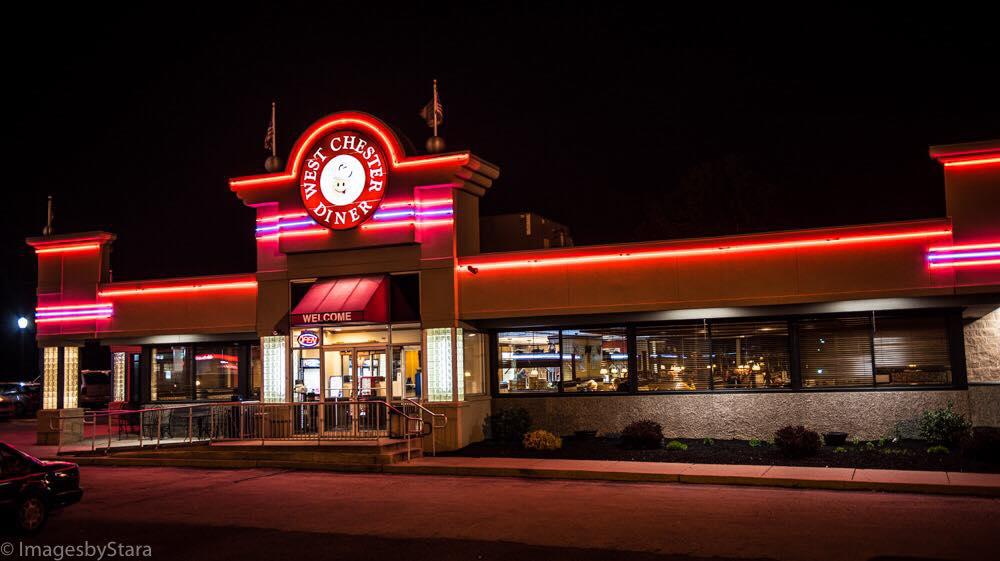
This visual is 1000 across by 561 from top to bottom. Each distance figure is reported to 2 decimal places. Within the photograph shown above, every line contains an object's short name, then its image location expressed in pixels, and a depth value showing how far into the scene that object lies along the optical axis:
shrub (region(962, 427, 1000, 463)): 16.27
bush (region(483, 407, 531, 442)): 22.50
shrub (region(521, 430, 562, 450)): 20.61
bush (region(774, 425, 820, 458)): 18.08
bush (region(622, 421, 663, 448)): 20.05
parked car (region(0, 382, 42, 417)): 39.96
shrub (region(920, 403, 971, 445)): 19.00
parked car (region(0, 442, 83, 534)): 12.37
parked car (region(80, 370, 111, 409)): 40.59
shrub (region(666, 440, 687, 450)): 20.02
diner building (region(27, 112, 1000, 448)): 19.88
